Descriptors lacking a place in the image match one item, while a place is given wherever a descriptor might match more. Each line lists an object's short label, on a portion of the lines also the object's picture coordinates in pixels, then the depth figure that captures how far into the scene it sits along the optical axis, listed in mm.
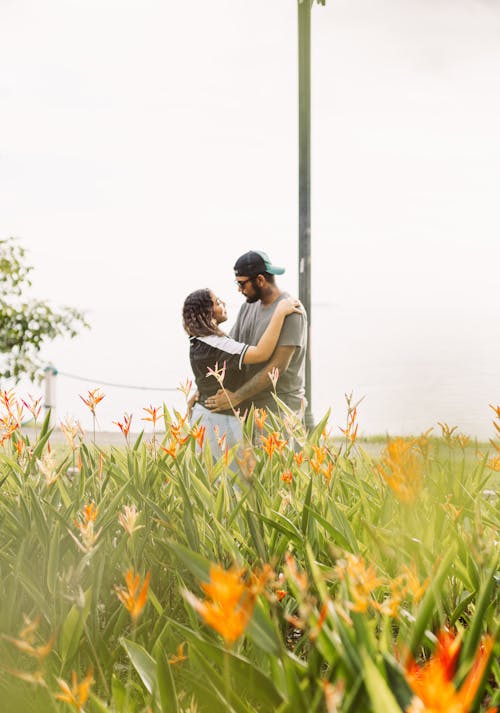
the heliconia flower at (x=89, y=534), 5167
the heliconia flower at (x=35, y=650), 4040
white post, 19542
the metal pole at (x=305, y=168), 15161
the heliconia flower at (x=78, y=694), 4060
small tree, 19584
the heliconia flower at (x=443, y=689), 2646
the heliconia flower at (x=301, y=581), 3619
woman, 12631
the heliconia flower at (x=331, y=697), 3117
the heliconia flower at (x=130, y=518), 5841
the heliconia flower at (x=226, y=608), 3019
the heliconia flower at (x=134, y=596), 4048
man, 12564
